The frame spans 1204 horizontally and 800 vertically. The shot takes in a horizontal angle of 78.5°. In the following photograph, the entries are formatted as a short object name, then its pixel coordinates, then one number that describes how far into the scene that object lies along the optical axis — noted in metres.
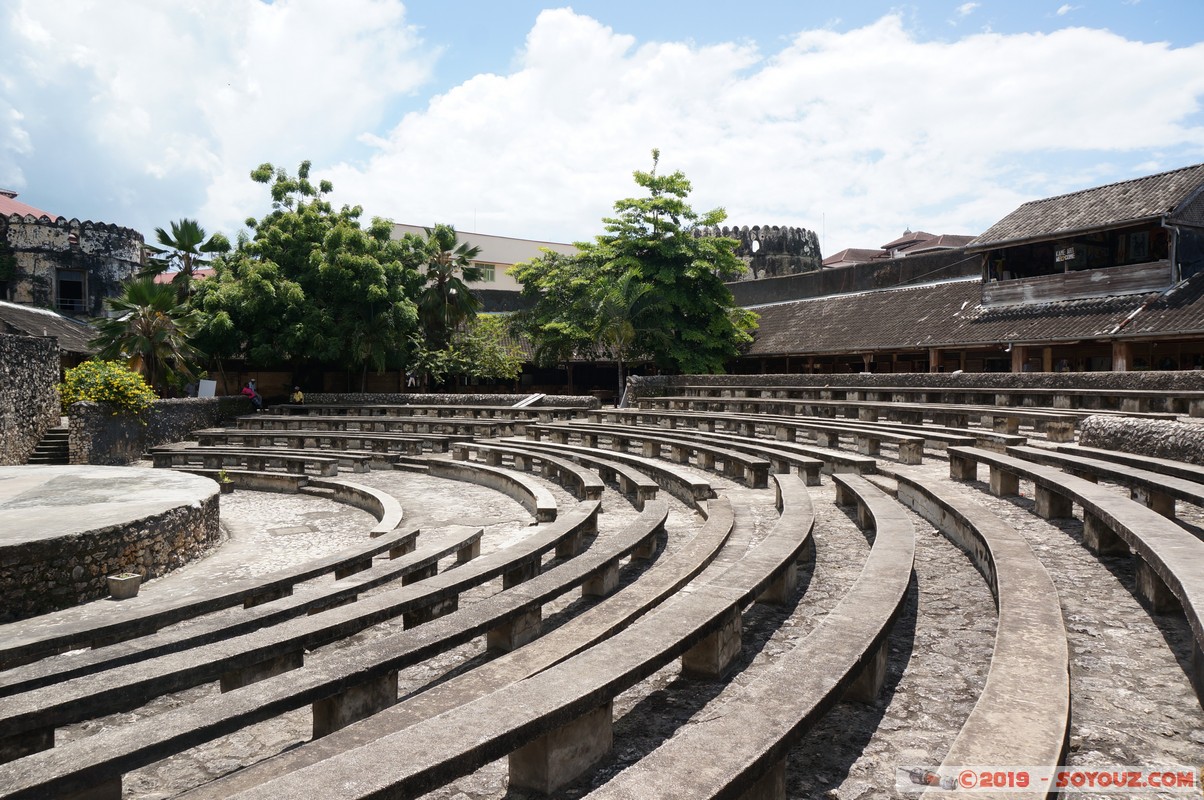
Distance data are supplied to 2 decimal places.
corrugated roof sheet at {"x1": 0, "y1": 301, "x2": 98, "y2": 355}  23.26
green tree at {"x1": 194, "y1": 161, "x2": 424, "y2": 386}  27.16
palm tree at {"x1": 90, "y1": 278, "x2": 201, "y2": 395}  21.36
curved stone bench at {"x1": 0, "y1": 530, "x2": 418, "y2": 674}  4.63
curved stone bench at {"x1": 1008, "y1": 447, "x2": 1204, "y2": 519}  5.49
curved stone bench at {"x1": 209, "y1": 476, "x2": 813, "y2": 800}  2.14
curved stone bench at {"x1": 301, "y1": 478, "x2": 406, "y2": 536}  9.90
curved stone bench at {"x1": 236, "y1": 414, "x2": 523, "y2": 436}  20.00
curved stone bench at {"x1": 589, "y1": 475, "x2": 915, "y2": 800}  2.19
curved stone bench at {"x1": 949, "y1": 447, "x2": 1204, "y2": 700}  3.50
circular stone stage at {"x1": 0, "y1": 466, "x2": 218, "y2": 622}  7.30
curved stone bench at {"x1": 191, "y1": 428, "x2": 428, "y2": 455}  19.09
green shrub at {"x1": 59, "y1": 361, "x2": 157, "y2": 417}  18.14
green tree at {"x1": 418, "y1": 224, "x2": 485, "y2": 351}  31.47
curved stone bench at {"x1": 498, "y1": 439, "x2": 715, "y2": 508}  9.18
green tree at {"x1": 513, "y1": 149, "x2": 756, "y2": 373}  27.73
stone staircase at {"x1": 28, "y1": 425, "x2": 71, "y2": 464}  17.00
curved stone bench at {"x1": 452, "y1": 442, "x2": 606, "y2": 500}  10.58
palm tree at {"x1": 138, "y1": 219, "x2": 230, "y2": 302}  27.50
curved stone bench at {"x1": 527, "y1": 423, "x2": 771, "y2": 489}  10.34
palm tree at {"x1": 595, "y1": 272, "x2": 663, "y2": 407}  27.20
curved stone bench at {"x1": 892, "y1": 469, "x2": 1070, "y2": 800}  2.36
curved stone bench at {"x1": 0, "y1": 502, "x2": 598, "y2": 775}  3.17
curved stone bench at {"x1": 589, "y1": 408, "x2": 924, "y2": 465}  10.81
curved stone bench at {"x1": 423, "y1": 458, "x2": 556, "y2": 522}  9.74
